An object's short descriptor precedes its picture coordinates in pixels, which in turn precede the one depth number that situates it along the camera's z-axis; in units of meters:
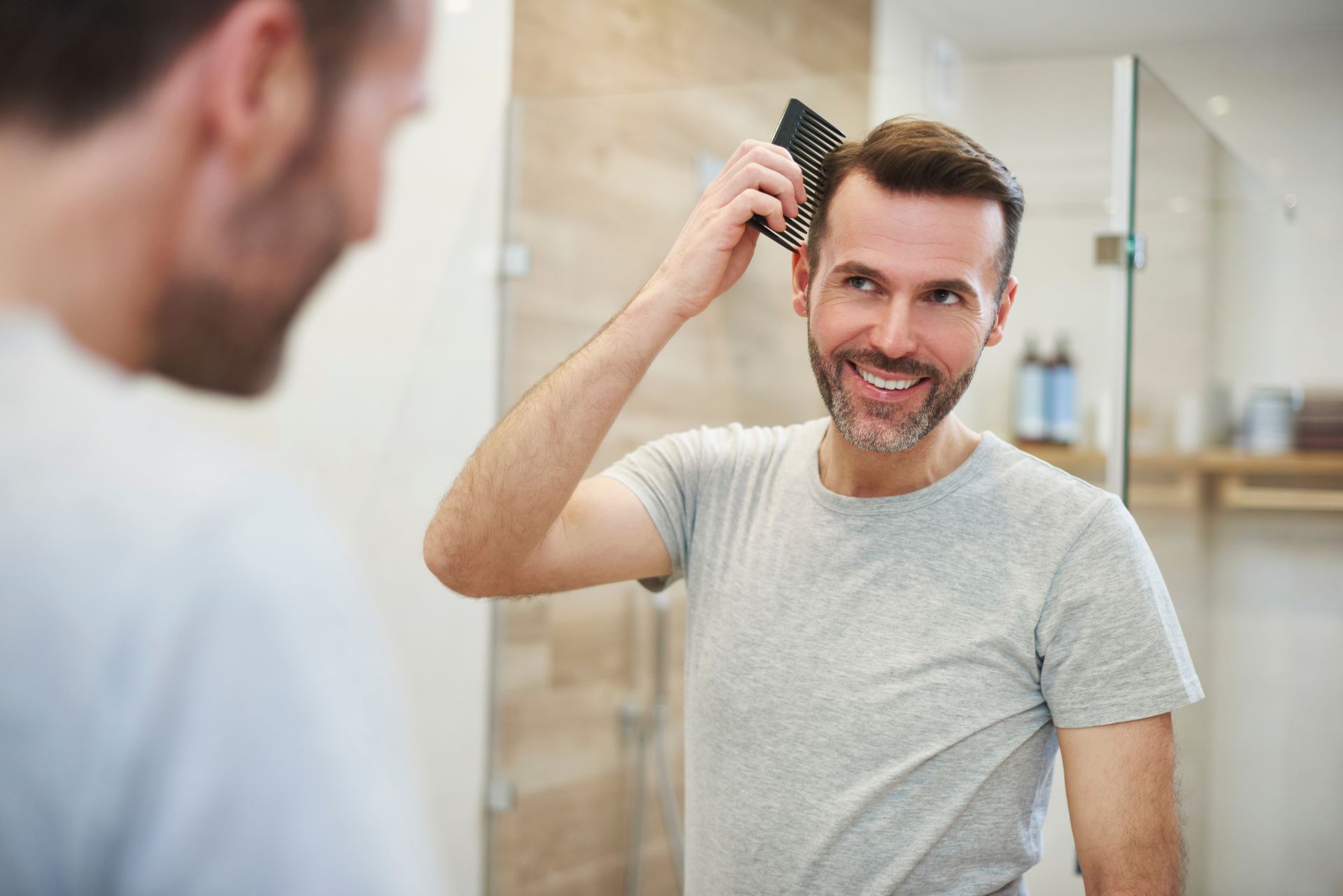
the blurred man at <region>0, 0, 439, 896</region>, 0.68
